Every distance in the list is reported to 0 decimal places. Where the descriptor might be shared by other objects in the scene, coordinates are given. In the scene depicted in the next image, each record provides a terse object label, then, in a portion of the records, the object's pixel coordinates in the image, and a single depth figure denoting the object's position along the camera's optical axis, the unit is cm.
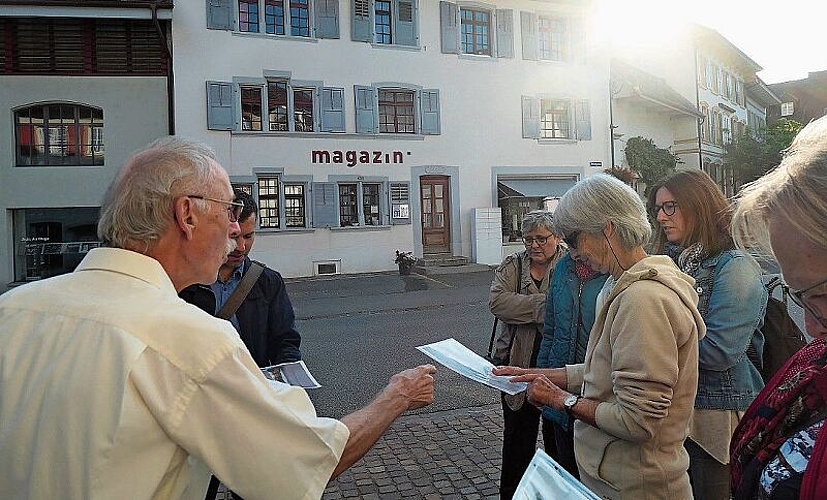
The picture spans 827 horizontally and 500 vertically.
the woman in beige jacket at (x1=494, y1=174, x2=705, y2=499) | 204
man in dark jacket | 322
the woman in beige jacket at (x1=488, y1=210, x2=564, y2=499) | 356
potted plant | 1880
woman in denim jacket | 246
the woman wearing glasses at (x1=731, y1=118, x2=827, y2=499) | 118
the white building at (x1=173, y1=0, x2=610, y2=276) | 1811
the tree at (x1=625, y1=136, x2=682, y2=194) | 2388
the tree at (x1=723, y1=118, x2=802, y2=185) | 2981
